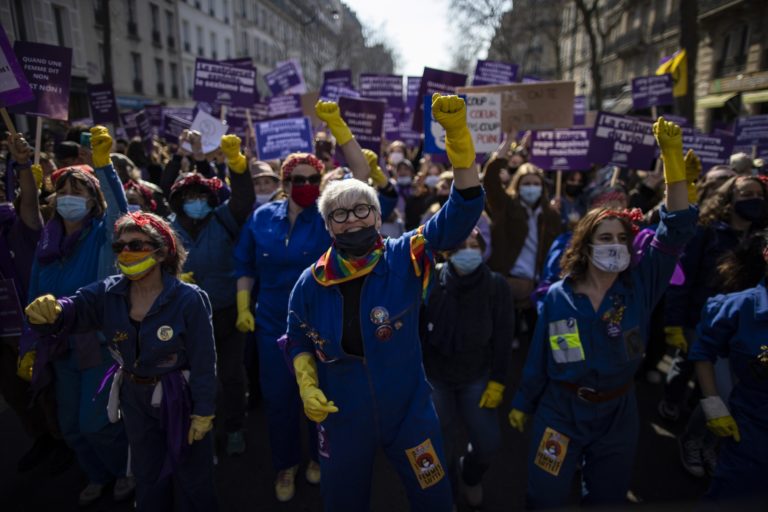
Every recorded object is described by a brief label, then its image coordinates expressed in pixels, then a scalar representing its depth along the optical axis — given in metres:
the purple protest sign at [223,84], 7.18
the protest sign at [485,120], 4.92
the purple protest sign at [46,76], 4.00
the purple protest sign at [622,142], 5.48
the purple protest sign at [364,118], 5.48
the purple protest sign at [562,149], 5.73
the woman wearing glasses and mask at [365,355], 2.12
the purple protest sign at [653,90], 7.99
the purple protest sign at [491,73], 8.64
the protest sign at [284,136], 5.97
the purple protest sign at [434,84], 6.44
